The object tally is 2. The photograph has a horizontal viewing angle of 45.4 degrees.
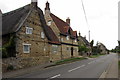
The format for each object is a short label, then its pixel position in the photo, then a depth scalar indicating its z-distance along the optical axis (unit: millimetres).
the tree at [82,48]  50500
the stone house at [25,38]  19422
